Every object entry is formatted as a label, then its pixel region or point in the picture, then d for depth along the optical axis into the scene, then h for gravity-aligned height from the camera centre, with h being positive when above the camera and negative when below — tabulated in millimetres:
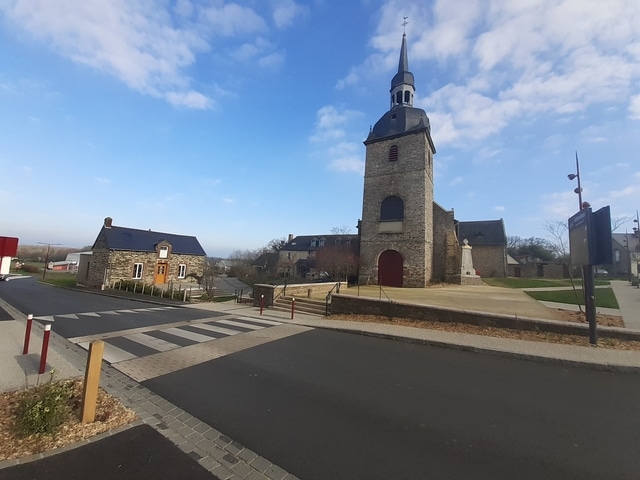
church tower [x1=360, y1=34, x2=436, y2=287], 22562 +5356
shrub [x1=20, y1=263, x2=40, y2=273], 55794 -2780
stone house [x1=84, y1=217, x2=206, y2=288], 26969 +116
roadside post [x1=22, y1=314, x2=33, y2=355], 6266 -1840
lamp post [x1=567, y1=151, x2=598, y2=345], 7652 -586
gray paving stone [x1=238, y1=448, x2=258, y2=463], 3102 -2022
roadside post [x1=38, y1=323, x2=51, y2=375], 5238 -1767
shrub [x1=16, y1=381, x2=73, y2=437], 3260 -1762
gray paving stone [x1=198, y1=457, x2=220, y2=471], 2951 -2022
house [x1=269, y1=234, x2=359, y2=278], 26000 +1210
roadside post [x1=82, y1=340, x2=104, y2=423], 3643 -1579
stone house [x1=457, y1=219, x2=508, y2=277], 42219 +3972
